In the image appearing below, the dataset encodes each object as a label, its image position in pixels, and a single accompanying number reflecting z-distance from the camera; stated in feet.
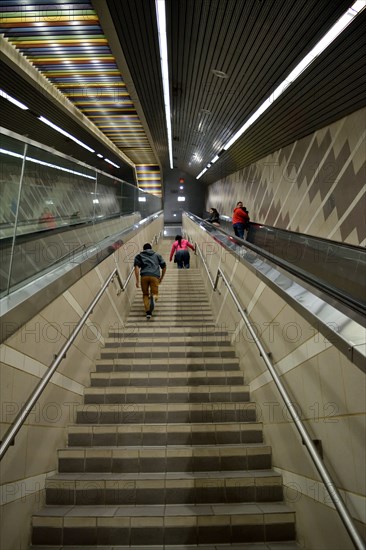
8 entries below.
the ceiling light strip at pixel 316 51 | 13.45
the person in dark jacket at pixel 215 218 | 44.60
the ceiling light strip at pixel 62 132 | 33.14
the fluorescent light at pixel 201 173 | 63.43
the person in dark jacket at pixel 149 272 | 18.22
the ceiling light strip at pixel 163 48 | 16.67
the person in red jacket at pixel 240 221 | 29.84
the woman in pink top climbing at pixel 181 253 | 29.94
